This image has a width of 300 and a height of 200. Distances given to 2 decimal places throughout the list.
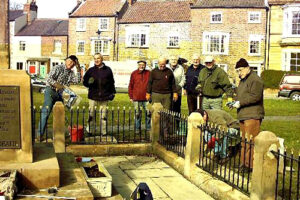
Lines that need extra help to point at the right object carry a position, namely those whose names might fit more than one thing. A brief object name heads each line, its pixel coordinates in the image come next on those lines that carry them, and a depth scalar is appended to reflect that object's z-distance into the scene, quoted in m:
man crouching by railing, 7.38
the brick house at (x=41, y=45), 50.47
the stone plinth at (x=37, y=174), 5.34
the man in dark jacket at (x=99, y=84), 9.74
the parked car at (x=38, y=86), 30.27
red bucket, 9.05
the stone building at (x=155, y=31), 43.03
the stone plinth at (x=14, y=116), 5.66
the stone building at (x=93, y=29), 46.16
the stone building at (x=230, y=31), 40.34
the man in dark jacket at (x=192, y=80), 10.01
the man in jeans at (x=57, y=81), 9.14
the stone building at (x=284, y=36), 38.28
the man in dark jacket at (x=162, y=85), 9.80
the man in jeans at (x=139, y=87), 10.82
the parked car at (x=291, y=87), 27.86
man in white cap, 8.88
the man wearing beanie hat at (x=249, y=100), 7.05
